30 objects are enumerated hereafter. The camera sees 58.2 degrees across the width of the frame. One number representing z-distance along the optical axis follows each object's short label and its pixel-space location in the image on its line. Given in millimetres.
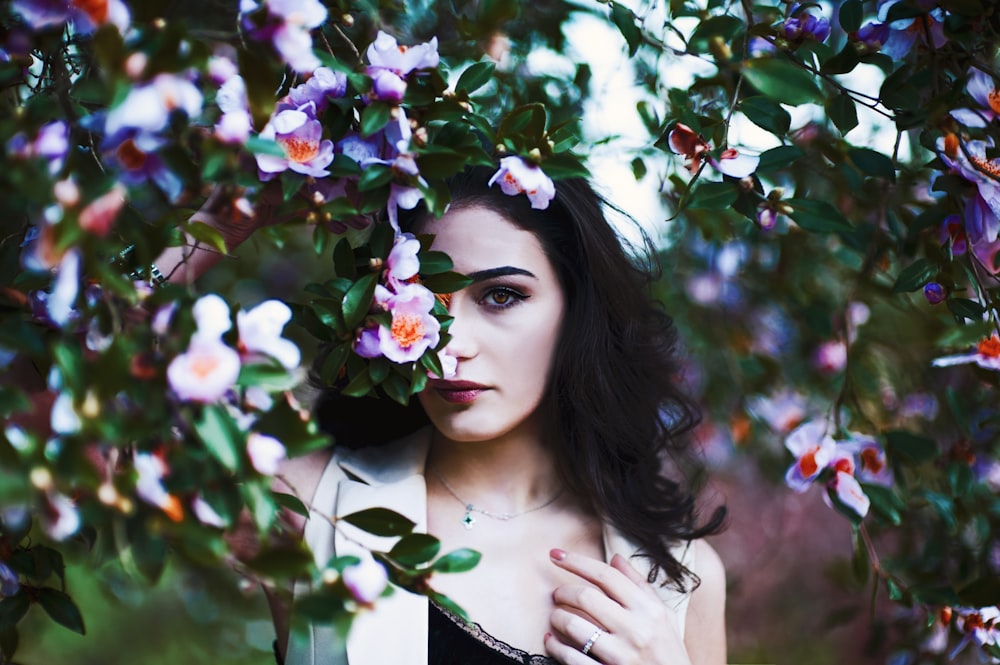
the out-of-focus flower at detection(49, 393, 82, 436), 699
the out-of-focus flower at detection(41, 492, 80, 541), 700
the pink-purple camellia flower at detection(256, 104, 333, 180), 964
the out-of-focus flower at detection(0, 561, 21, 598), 1010
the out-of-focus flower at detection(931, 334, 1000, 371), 1151
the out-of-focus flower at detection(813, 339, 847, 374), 2486
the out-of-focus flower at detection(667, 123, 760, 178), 1152
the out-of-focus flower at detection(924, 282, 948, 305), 1230
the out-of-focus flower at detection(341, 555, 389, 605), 774
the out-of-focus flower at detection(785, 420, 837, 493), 1268
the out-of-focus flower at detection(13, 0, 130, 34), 716
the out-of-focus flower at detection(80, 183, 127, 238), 672
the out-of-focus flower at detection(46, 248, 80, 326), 681
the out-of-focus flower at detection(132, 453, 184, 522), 709
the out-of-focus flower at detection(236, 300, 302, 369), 783
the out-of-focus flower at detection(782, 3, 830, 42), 1139
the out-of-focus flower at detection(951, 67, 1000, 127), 1125
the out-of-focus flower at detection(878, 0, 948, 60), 1157
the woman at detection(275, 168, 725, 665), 1347
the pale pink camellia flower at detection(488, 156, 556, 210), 1086
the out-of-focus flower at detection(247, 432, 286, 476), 752
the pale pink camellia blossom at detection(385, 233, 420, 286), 1076
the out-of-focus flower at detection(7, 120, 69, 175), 722
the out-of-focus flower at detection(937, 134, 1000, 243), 1097
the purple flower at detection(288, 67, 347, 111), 1021
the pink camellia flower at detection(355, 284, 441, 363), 1066
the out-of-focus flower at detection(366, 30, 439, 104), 973
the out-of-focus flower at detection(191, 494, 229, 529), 738
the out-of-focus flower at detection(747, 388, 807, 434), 2518
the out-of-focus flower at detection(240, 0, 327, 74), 782
